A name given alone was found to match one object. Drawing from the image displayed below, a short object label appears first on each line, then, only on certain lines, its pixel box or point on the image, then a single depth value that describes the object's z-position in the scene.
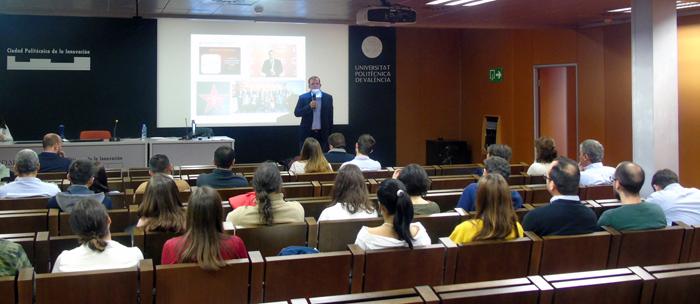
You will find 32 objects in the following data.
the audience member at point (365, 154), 6.59
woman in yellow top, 3.29
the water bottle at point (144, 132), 10.25
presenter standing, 9.59
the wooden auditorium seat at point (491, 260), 3.14
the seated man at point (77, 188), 4.16
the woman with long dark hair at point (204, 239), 2.81
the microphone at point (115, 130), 10.56
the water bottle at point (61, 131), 9.85
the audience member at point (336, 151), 7.46
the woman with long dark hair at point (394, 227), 3.08
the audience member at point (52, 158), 6.65
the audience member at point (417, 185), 3.97
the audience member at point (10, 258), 2.71
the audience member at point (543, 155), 6.09
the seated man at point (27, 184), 4.89
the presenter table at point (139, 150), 9.47
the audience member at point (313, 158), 6.26
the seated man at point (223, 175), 5.12
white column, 6.43
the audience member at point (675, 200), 4.18
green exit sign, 12.31
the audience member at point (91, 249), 2.86
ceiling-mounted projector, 7.99
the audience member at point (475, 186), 4.41
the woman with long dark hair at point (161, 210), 3.46
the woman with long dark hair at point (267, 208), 3.81
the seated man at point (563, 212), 3.50
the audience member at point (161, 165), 5.09
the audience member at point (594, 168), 5.64
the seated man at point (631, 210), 3.62
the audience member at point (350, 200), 3.98
